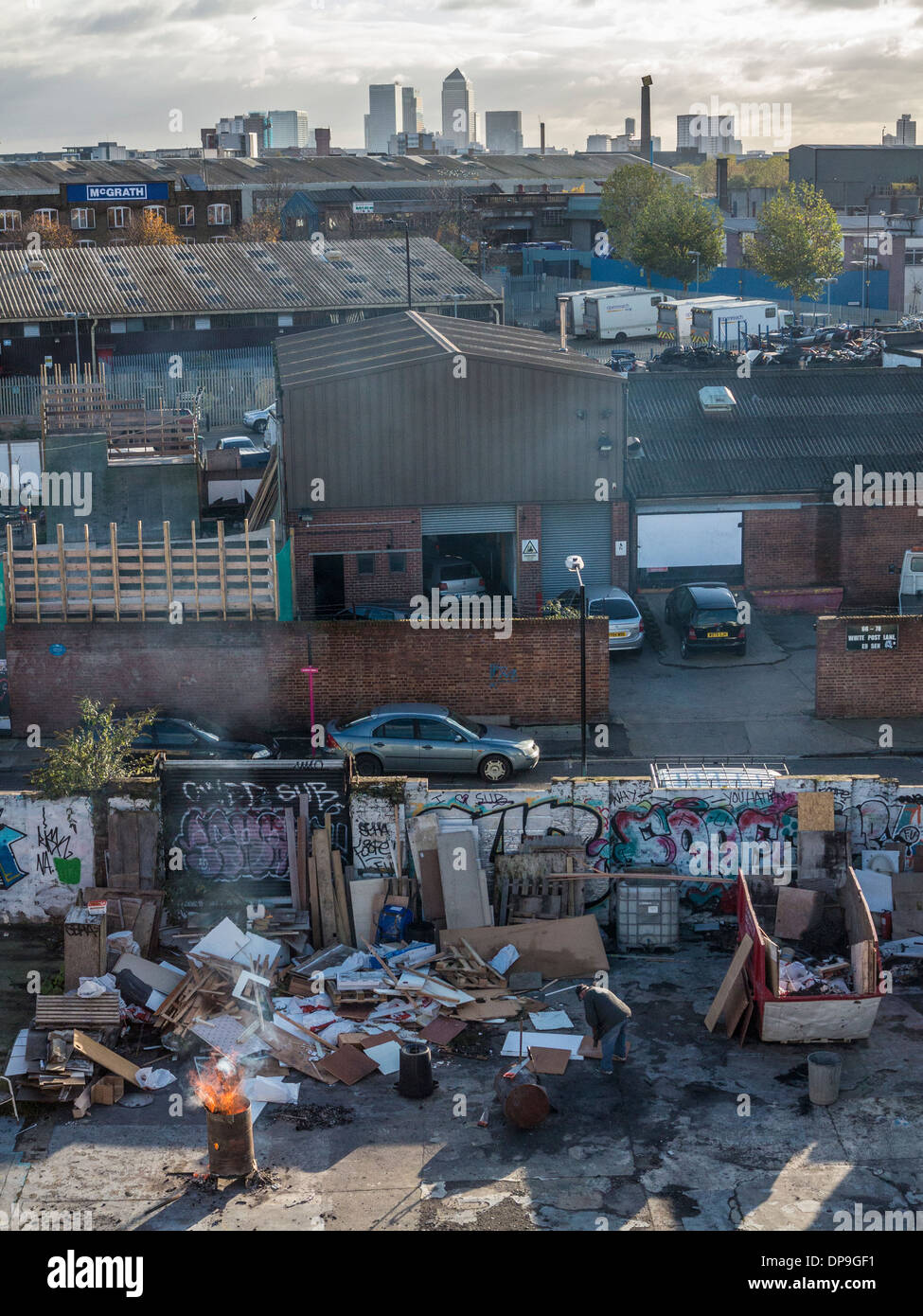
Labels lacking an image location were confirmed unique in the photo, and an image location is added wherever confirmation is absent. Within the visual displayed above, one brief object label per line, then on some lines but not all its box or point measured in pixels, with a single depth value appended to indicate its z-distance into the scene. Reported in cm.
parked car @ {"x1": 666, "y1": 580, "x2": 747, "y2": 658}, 2916
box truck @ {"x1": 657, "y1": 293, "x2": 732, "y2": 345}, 6319
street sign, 2600
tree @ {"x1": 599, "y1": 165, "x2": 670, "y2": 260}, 9450
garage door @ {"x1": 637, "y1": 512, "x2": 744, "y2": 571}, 3331
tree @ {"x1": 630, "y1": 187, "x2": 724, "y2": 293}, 7719
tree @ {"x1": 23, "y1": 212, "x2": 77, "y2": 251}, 8075
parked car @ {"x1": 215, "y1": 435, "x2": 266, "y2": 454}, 4449
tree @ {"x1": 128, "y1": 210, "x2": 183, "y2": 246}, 8244
